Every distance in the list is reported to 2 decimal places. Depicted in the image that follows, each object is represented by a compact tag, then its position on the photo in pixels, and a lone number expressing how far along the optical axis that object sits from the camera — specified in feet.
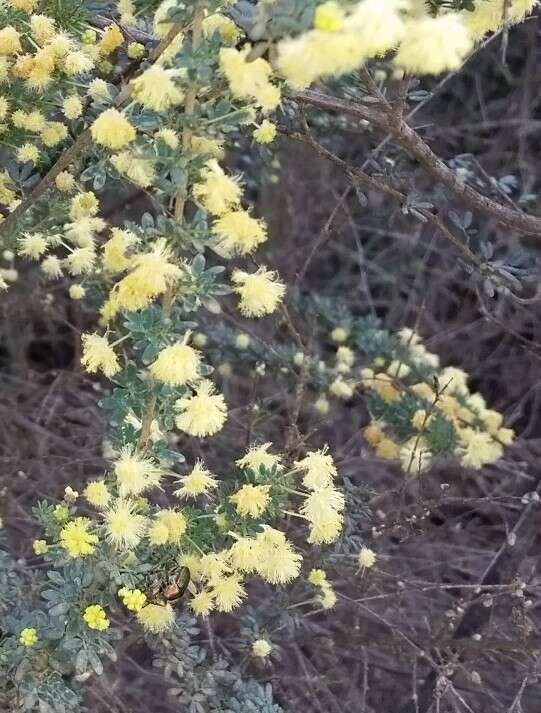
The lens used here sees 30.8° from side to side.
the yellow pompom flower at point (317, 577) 1.13
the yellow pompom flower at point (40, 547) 0.96
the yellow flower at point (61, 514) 0.96
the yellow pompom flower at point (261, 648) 1.13
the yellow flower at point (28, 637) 0.97
